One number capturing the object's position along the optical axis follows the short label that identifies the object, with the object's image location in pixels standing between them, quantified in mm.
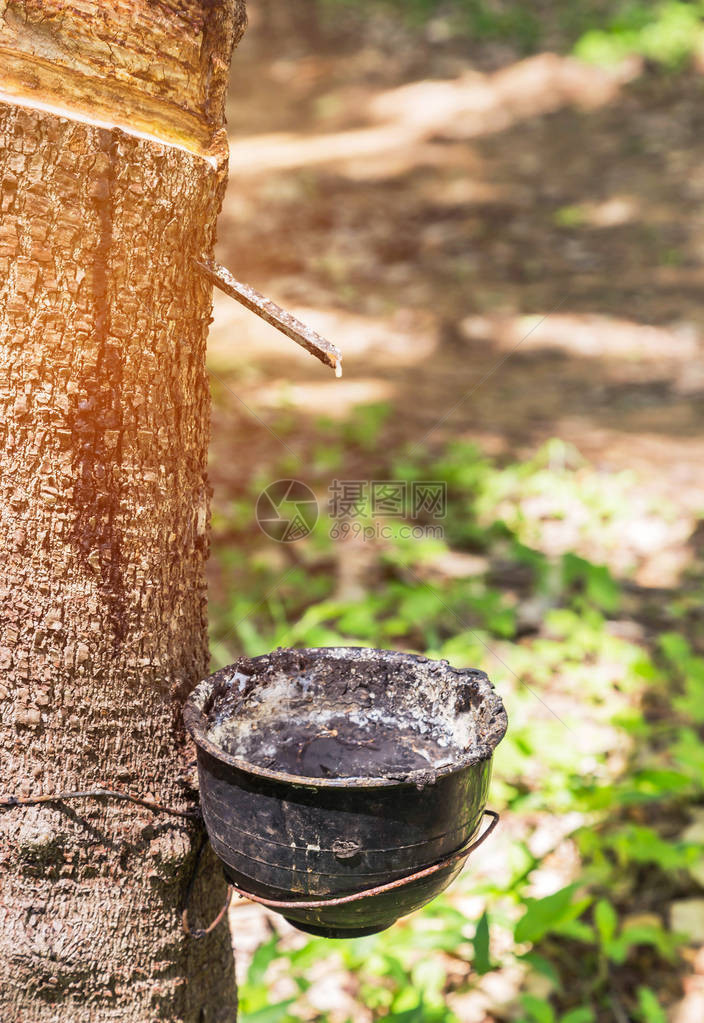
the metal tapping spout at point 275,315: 1259
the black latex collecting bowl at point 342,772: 1227
